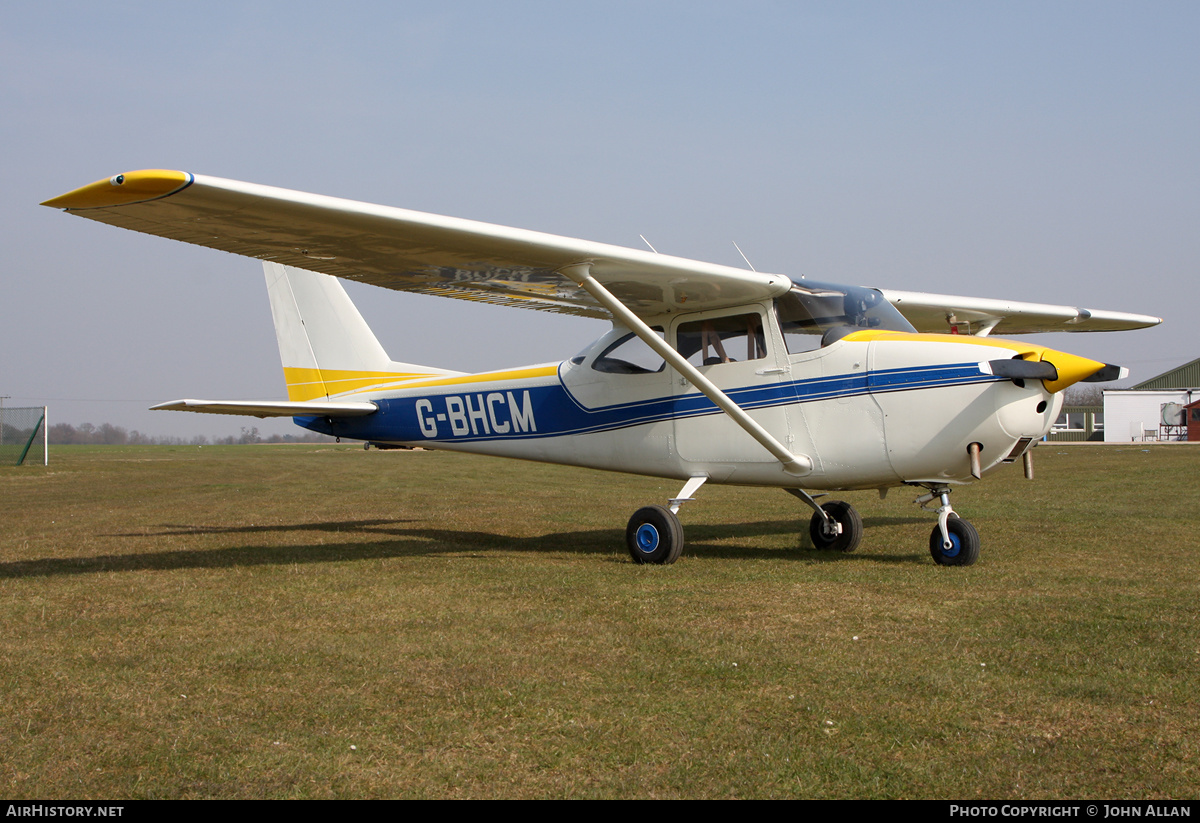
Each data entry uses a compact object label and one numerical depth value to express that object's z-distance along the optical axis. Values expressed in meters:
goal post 30.95
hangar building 53.72
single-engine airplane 6.86
